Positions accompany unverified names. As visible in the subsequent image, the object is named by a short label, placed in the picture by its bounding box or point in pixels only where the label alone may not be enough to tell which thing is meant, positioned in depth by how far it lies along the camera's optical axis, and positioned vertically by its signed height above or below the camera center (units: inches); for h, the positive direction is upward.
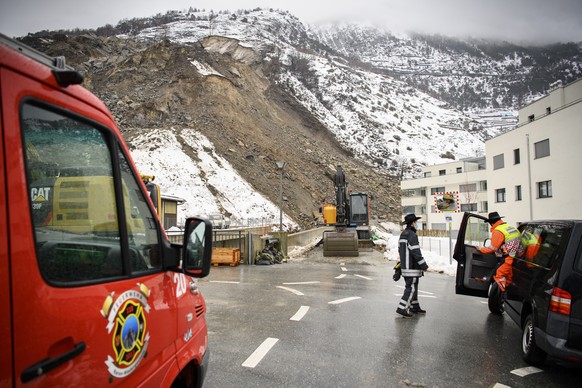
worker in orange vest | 235.3 -36.8
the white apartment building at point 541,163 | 975.0 +73.9
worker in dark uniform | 275.7 -53.3
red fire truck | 52.3 -8.5
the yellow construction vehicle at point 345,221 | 709.9 -60.1
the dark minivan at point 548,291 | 158.6 -48.4
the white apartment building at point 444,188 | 1774.1 +16.4
